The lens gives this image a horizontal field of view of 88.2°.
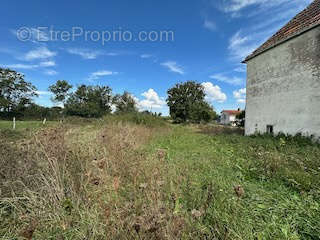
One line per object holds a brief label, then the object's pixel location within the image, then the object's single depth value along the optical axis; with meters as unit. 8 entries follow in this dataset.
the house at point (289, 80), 7.22
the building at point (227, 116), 58.28
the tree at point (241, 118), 25.00
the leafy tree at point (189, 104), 37.53
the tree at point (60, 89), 54.41
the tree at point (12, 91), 41.26
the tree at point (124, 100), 46.61
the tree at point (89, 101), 51.48
